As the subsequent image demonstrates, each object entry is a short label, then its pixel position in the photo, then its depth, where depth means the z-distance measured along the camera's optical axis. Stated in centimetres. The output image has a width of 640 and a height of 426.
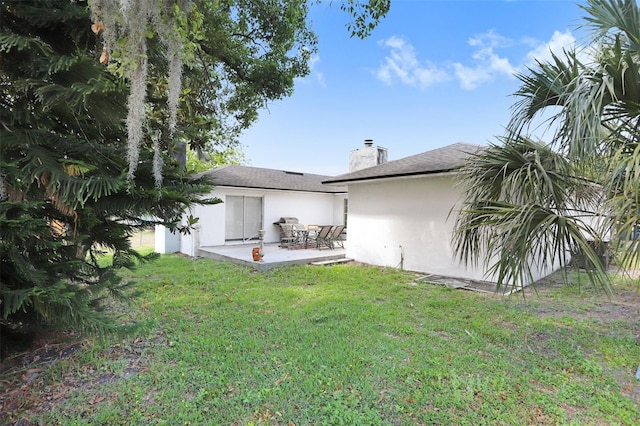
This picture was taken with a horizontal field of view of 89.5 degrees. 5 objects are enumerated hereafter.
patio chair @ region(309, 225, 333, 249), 1377
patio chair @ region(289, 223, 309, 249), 1435
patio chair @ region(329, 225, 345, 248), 1394
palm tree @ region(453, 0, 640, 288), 376
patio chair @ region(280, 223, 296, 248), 1513
